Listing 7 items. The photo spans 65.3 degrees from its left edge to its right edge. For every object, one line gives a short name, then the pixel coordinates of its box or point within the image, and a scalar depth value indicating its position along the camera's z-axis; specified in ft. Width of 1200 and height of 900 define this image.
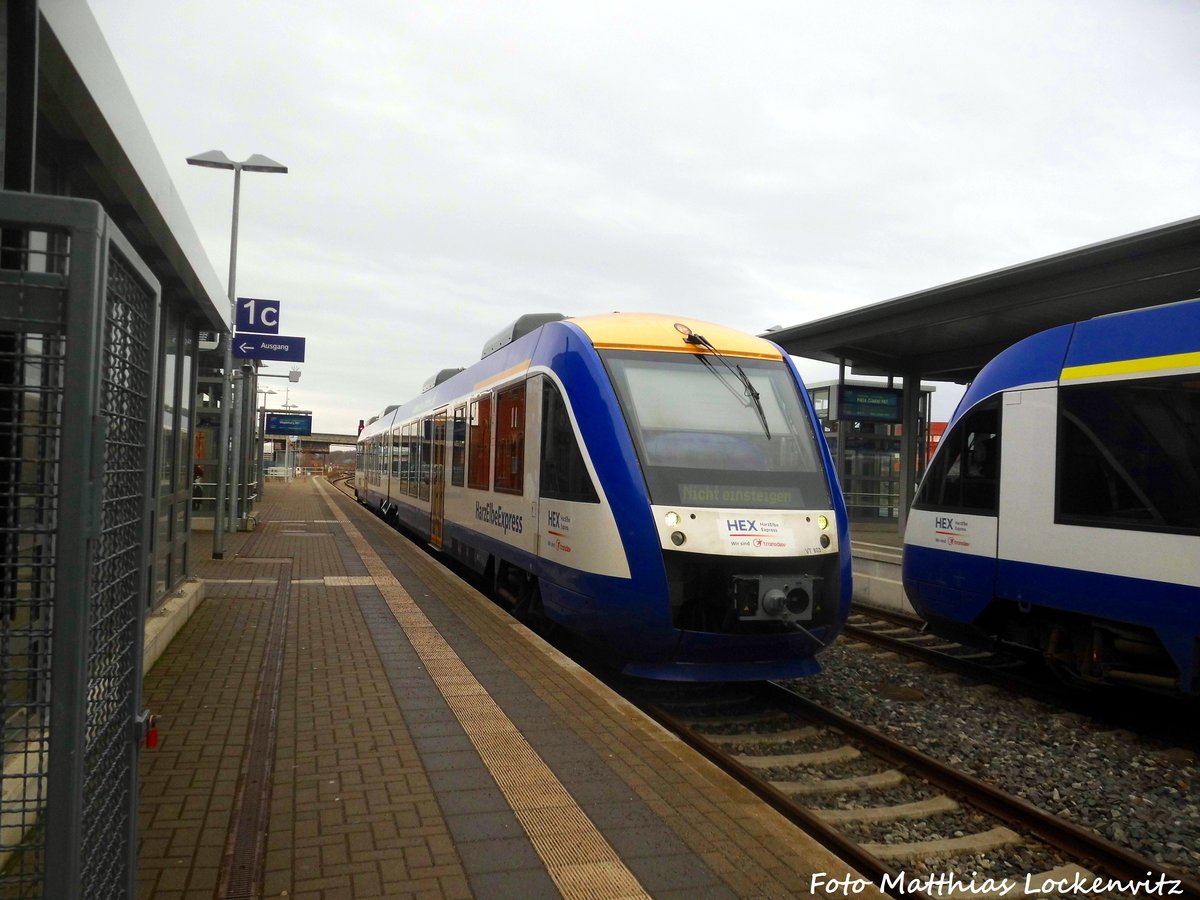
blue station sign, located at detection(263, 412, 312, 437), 125.90
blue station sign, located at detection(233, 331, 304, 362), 48.78
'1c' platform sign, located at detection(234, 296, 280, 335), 50.06
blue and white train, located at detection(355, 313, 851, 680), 21.20
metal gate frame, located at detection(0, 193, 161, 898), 6.82
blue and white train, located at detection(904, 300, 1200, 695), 20.52
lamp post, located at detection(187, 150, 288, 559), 46.19
